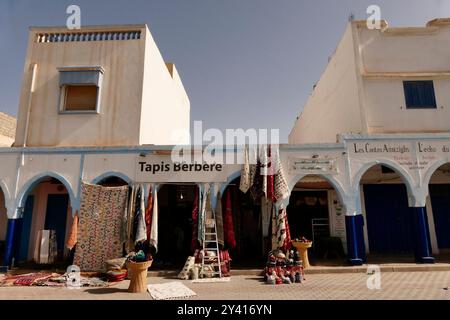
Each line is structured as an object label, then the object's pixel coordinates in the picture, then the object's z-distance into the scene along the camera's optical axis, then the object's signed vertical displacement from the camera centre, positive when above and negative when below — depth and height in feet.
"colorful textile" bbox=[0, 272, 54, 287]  27.40 -5.39
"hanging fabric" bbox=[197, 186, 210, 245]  32.04 +1.00
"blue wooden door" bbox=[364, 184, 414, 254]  41.37 +0.19
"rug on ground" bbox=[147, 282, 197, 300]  23.30 -5.76
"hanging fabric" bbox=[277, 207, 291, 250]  31.42 -1.18
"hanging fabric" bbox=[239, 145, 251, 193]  32.37 +4.91
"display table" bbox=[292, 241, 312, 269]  31.76 -3.03
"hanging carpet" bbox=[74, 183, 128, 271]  31.58 -0.37
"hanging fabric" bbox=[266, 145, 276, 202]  32.32 +4.79
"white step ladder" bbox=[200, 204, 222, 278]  30.09 -3.07
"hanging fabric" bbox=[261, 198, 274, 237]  40.17 +0.74
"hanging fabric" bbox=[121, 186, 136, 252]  31.50 -0.26
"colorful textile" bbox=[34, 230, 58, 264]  34.68 -3.05
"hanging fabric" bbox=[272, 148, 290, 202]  32.24 +3.91
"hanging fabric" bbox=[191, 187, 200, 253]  32.50 +0.02
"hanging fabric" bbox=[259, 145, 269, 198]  32.10 +5.77
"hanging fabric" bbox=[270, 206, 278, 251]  31.91 -0.87
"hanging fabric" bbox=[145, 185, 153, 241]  32.04 +0.97
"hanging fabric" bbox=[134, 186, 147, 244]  30.94 +0.26
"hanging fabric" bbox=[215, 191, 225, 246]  32.36 +0.07
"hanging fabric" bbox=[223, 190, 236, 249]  32.58 -0.44
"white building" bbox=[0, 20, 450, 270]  33.86 +8.40
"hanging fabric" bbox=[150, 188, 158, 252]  31.65 -0.76
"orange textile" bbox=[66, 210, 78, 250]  30.83 -1.33
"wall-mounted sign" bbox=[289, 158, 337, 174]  33.86 +6.25
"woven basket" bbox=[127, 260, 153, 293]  24.93 -4.55
